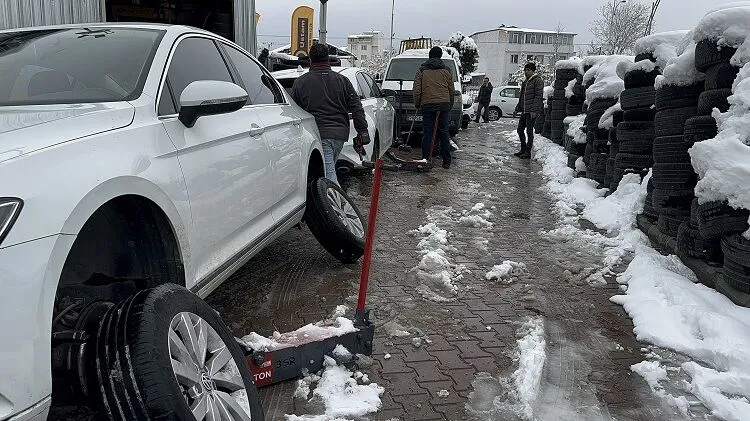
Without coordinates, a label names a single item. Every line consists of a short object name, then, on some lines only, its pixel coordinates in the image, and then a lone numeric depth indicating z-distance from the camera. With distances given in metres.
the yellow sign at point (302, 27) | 17.38
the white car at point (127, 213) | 1.77
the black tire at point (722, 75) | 4.51
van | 12.94
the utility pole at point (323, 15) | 11.45
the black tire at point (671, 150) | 5.24
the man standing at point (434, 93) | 10.12
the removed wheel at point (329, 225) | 4.80
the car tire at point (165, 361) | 1.92
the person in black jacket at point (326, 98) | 5.94
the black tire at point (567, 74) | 12.27
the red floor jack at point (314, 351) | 3.13
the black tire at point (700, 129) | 4.67
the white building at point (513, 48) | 84.06
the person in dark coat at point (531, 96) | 11.88
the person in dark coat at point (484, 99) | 23.86
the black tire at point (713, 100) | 4.59
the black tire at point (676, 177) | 5.19
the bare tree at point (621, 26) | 40.62
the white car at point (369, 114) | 7.50
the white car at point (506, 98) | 28.19
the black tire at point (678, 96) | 5.25
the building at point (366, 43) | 116.62
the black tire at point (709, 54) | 4.52
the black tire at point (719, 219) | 4.00
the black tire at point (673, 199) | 5.23
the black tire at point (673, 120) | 5.26
